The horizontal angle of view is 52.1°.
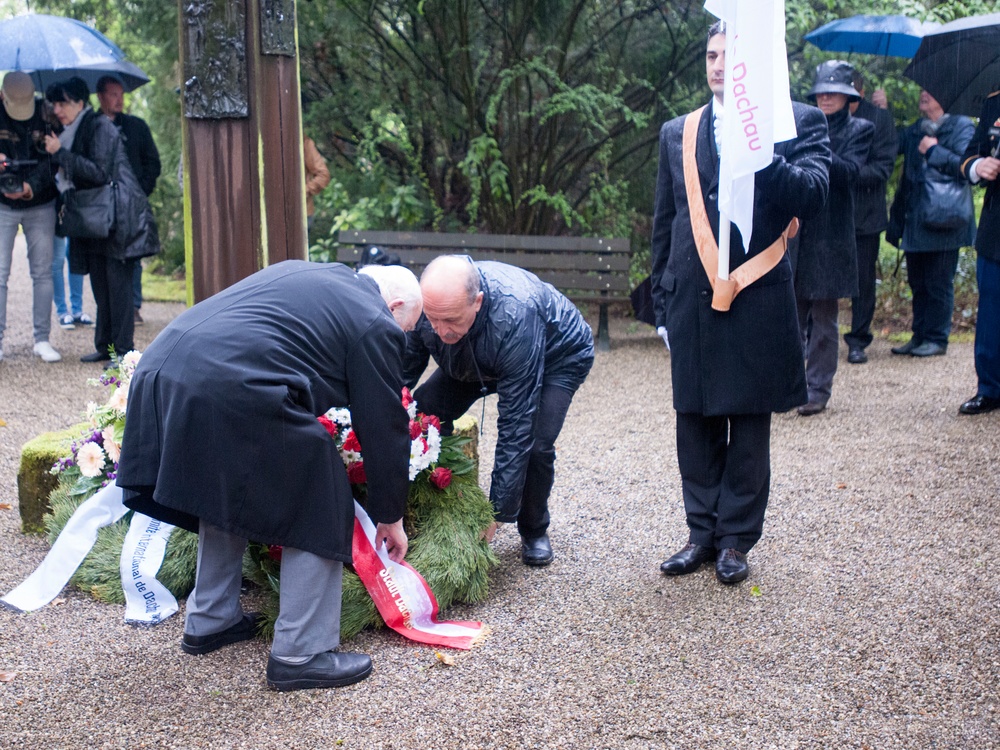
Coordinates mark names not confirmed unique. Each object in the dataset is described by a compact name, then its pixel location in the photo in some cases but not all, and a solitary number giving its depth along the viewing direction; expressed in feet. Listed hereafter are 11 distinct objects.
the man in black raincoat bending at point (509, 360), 11.46
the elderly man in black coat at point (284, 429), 9.32
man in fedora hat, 20.66
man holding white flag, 11.37
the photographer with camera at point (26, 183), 23.80
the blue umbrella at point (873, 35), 25.22
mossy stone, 14.06
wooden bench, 28.55
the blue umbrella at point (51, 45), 24.26
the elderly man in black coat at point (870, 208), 24.72
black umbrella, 19.47
